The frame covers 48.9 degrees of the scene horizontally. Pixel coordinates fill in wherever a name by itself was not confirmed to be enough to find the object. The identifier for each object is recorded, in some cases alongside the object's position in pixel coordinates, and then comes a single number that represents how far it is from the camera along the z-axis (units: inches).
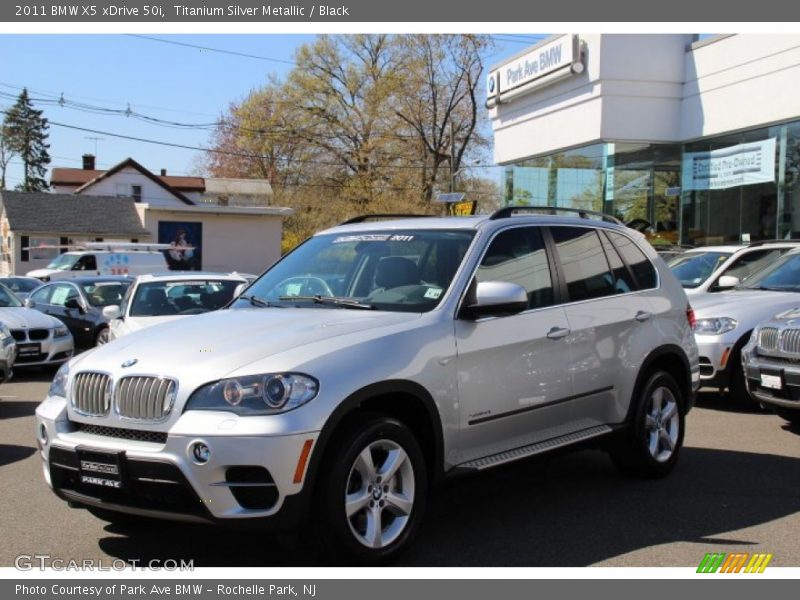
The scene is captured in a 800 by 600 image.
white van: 1121.4
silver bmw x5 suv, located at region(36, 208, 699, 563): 162.6
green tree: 3740.2
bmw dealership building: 846.5
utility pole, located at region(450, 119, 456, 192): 2009.1
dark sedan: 611.2
